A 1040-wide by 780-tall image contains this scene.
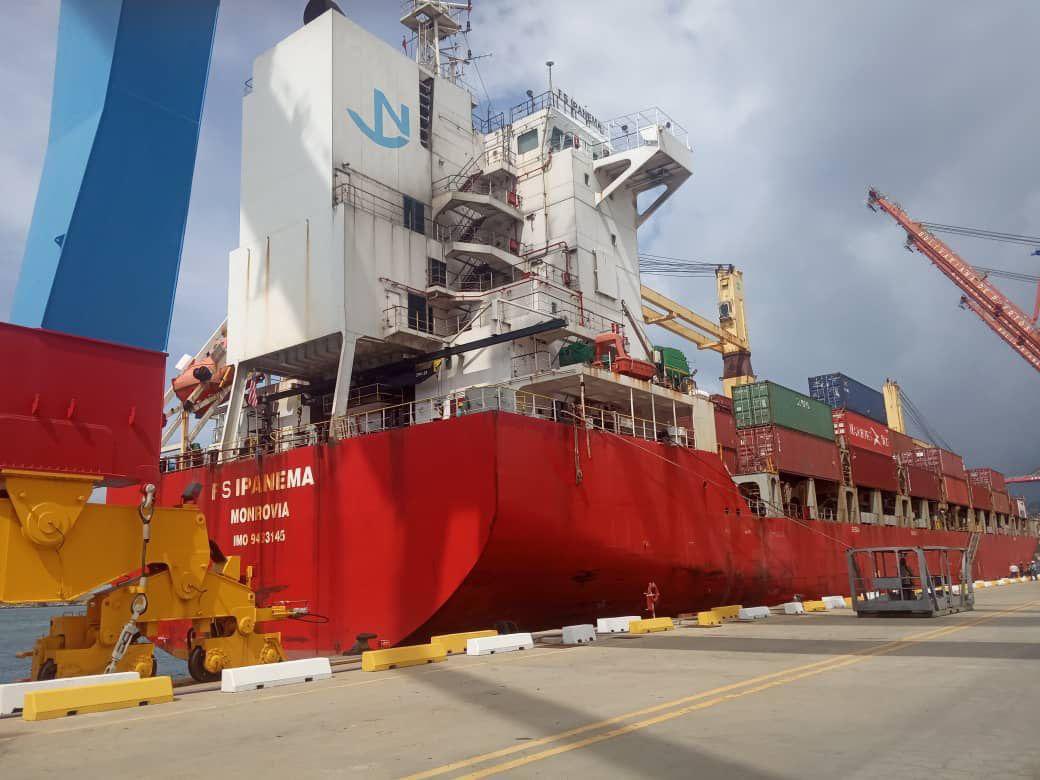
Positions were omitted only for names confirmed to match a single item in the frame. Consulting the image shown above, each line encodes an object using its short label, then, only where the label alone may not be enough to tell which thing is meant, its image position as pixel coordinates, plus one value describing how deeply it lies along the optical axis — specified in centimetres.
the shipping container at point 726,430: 2658
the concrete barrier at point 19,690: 788
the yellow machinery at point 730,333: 3547
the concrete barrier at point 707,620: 1708
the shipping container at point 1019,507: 5716
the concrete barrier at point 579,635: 1407
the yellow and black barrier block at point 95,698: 755
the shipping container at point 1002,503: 5116
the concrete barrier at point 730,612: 1856
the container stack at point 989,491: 4725
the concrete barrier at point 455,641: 1271
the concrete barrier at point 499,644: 1259
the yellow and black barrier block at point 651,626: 1595
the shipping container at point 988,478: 4898
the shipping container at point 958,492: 4128
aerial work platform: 1744
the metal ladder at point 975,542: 4144
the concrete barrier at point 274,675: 943
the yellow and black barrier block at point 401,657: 1112
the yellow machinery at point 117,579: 888
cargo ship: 1564
